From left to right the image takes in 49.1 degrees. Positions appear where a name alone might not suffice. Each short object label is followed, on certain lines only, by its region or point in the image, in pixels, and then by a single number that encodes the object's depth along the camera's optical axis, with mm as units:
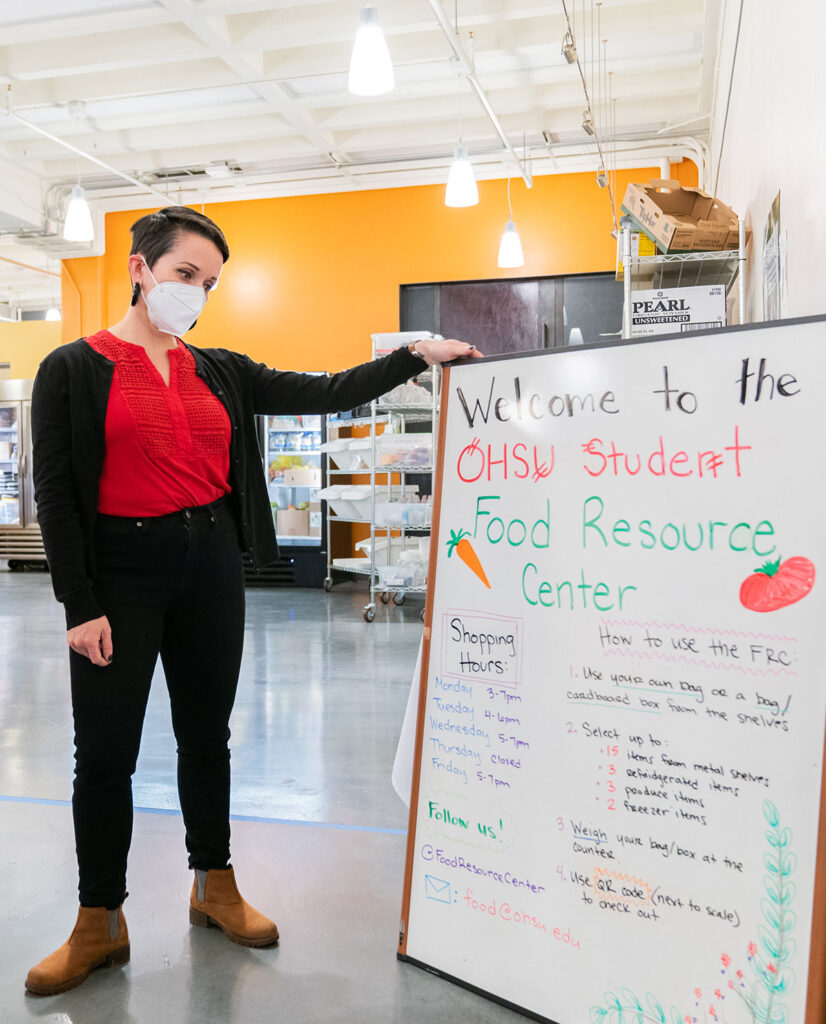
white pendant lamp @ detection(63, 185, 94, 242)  6828
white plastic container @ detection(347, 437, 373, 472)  7473
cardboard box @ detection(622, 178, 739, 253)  3576
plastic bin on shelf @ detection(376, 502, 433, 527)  7192
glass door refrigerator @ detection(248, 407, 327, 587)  8867
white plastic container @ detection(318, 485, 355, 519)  7742
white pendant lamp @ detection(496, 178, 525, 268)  7473
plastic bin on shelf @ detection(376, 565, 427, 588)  7016
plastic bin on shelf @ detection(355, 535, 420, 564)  7568
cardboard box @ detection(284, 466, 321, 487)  9062
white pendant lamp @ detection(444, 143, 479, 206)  6047
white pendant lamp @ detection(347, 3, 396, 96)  4246
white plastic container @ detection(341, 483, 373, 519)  7551
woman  1824
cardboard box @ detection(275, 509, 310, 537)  8945
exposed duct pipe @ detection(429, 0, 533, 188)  5482
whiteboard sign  1413
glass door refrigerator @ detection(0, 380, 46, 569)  10781
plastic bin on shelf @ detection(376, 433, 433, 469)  7094
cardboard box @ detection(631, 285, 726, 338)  3559
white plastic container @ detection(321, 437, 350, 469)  7786
